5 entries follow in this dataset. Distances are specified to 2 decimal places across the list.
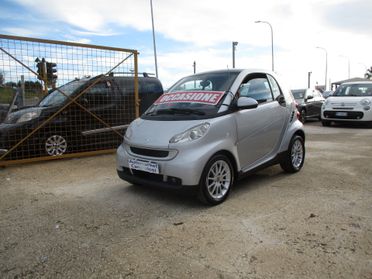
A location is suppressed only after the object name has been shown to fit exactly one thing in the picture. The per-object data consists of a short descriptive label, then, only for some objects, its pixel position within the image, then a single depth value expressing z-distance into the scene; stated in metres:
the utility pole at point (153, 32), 27.32
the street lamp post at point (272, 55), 31.06
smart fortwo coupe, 3.94
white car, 12.35
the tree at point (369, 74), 77.50
